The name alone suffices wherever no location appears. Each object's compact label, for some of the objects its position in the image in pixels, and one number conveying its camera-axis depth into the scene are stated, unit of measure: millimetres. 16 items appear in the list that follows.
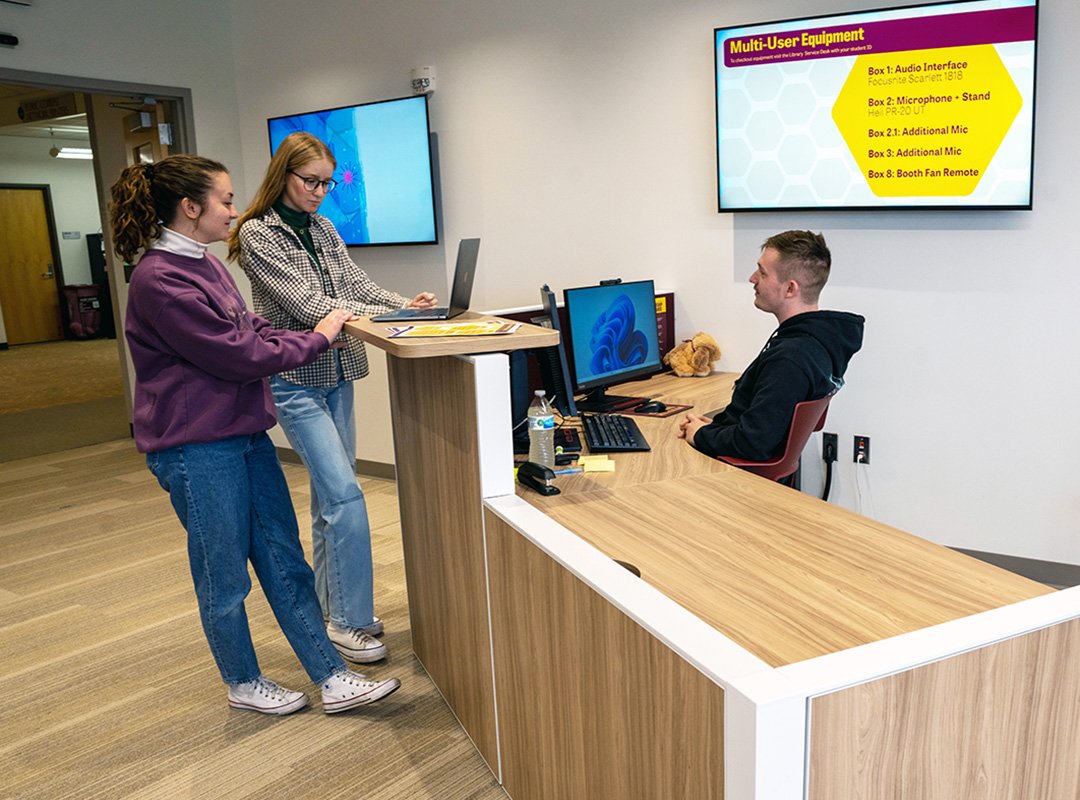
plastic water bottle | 2289
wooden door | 11648
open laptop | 2387
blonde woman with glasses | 2588
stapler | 2127
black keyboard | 2535
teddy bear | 3736
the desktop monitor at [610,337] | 3057
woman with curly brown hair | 2117
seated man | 2469
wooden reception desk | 1083
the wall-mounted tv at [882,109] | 3072
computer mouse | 3062
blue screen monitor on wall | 4484
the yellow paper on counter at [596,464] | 2355
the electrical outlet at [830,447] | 3703
